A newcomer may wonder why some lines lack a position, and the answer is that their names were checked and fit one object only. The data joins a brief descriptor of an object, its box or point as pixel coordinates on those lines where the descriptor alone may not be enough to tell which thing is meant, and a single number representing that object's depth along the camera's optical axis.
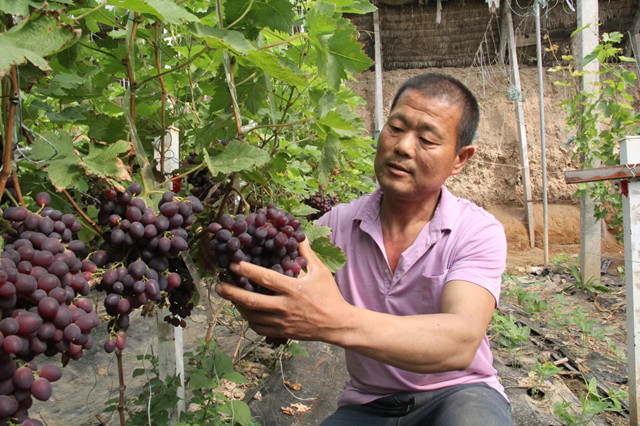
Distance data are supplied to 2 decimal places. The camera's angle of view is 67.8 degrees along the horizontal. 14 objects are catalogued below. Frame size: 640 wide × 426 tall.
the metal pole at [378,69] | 9.95
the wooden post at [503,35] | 10.88
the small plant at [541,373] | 3.25
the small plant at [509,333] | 4.16
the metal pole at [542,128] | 7.97
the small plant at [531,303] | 5.59
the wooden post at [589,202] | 6.13
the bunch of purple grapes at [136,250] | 0.95
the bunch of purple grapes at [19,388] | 0.74
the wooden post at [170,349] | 2.10
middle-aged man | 1.58
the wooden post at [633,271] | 3.03
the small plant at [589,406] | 2.77
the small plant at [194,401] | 2.05
